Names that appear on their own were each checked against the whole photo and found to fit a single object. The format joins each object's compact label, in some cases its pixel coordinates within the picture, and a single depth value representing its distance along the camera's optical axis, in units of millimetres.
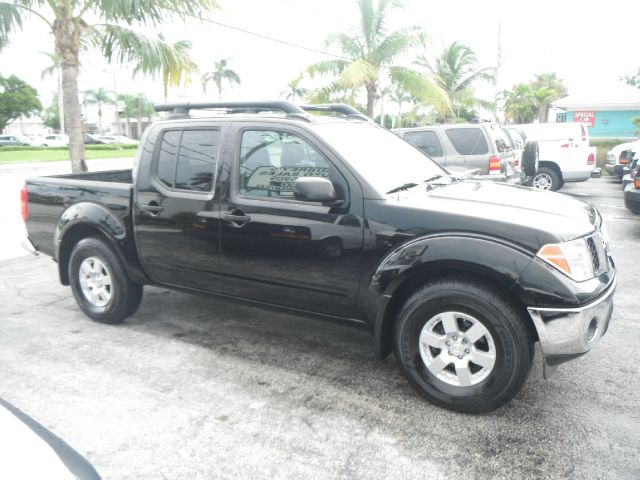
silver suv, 9320
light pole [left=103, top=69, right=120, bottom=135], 61859
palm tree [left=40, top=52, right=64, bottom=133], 52625
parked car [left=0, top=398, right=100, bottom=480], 1578
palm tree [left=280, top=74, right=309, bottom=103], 47922
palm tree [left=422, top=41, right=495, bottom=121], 24062
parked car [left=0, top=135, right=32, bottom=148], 49438
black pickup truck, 2990
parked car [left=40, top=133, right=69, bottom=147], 51125
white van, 13422
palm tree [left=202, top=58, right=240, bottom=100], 59406
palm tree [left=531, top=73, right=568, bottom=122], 38406
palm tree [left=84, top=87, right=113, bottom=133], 79312
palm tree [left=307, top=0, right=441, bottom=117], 15500
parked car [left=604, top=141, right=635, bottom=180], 15092
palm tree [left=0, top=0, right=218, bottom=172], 8633
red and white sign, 28891
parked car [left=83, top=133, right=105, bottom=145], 56031
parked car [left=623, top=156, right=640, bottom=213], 8055
